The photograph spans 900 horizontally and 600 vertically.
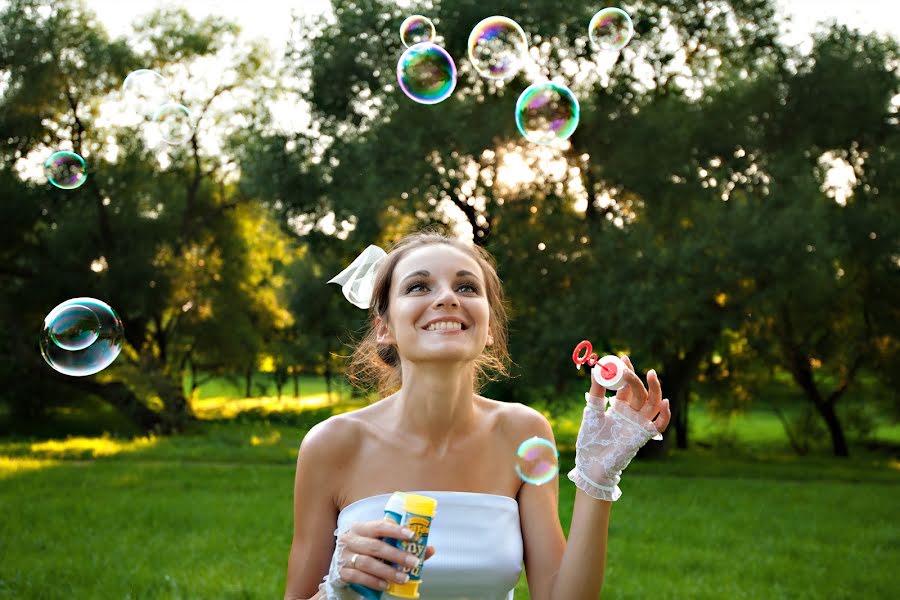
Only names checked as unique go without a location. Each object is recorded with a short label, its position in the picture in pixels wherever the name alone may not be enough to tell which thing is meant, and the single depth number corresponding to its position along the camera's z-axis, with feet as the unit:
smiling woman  8.79
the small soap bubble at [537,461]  9.98
